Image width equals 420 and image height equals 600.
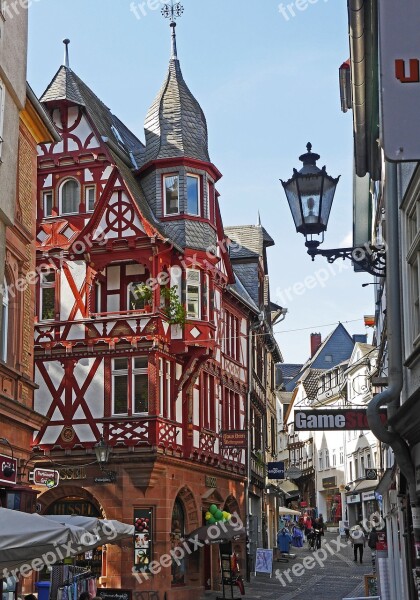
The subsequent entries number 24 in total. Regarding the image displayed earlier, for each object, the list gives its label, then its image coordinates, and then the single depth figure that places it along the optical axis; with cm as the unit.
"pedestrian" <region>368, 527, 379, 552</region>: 3303
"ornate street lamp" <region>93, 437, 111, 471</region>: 2822
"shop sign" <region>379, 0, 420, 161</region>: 486
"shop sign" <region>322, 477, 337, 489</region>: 7575
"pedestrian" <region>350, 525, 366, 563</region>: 4005
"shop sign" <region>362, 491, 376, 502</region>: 5866
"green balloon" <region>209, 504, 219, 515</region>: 3294
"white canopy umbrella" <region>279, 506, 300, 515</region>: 5549
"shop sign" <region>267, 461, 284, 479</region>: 4079
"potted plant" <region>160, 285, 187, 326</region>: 3031
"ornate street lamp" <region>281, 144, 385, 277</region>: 1022
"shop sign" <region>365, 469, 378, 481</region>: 3400
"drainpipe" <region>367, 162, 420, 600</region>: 1023
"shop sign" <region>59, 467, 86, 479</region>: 2955
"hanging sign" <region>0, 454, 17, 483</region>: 1697
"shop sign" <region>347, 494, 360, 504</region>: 6656
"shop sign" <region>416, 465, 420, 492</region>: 1018
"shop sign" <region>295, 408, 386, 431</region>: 1145
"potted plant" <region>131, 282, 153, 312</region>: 3005
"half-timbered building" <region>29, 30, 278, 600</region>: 2925
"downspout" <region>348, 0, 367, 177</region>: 1205
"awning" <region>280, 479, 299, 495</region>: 7079
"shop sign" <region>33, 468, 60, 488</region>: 1841
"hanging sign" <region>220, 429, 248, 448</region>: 3394
